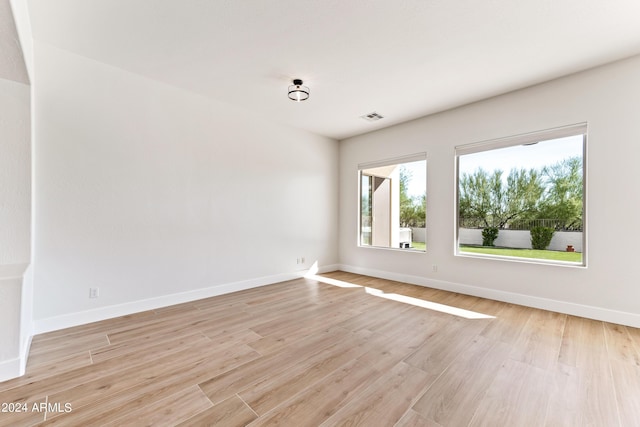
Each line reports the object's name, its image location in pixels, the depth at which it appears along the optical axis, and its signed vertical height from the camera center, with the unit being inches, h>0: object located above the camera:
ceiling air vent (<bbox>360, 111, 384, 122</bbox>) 175.5 +63.6
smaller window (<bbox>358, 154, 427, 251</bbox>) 186.9 +6.9
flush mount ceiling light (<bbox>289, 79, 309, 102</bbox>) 134.0 +60.1
